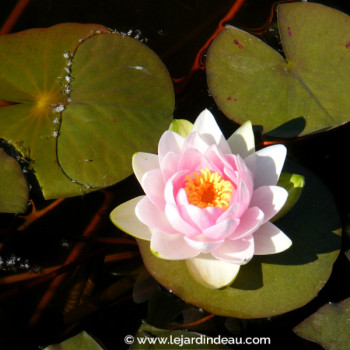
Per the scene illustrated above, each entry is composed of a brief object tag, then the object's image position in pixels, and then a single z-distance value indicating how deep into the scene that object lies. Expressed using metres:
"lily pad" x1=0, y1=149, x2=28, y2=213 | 2.37
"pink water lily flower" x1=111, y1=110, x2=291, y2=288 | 1.86
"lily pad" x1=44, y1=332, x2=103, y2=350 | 2.17
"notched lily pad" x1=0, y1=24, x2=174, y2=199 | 2.47
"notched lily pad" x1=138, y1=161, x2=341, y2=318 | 2.08
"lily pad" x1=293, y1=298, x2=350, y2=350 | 2.17
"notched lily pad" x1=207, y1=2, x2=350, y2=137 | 2.53
